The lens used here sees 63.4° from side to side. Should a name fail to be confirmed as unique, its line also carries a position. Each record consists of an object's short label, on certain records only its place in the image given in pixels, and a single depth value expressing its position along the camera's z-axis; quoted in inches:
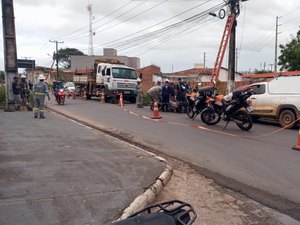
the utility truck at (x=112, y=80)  689.4
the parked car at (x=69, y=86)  1041.8
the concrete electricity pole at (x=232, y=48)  534.1
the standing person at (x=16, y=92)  469.9
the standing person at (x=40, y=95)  386.0
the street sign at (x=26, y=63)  549.4
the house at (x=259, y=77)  554.9
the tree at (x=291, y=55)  955.2
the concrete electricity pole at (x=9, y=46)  471.6
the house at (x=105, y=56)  1867.4
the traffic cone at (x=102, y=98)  711.6
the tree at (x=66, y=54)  2740.8
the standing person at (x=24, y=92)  486.3
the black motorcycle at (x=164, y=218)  75.8
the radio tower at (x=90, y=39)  1447.3
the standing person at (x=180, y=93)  488.2
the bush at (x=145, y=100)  653.3
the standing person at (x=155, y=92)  510.2
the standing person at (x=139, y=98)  577.8
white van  348.7
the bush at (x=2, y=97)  535.6
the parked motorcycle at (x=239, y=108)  322.9
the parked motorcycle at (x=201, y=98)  373.2
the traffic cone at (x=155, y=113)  409.3
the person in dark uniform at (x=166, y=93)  498.8
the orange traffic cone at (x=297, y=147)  236.0
